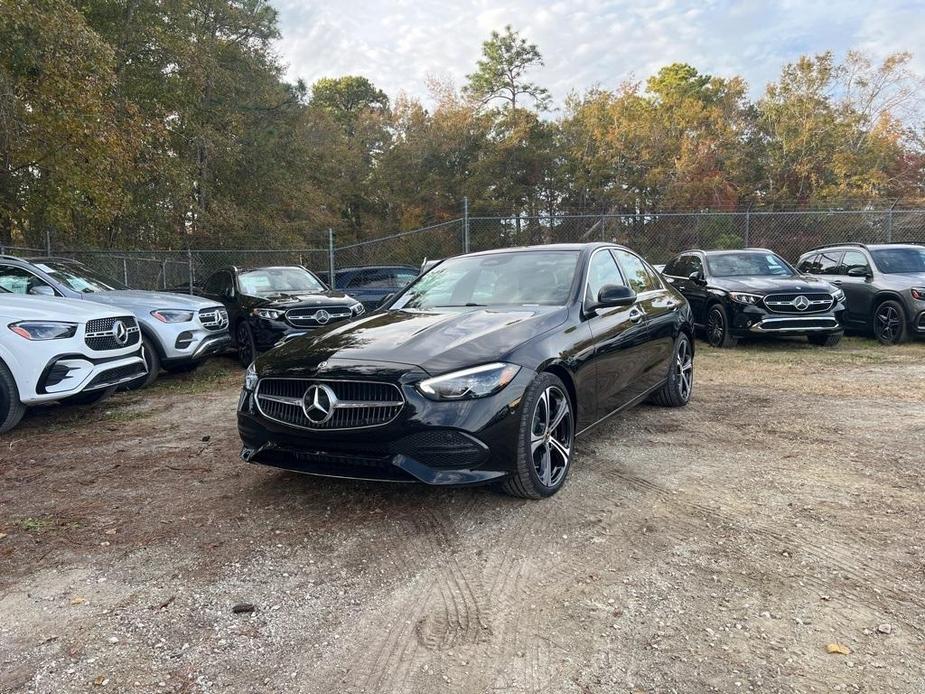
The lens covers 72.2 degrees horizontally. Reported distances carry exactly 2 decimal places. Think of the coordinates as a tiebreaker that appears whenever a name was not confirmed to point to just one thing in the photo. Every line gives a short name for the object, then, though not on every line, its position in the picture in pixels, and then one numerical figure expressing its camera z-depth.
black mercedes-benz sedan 3.22
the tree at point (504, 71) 34.34
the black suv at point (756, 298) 9.28
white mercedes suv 5.29
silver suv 7.43
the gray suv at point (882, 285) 9.63
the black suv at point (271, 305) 9.02
